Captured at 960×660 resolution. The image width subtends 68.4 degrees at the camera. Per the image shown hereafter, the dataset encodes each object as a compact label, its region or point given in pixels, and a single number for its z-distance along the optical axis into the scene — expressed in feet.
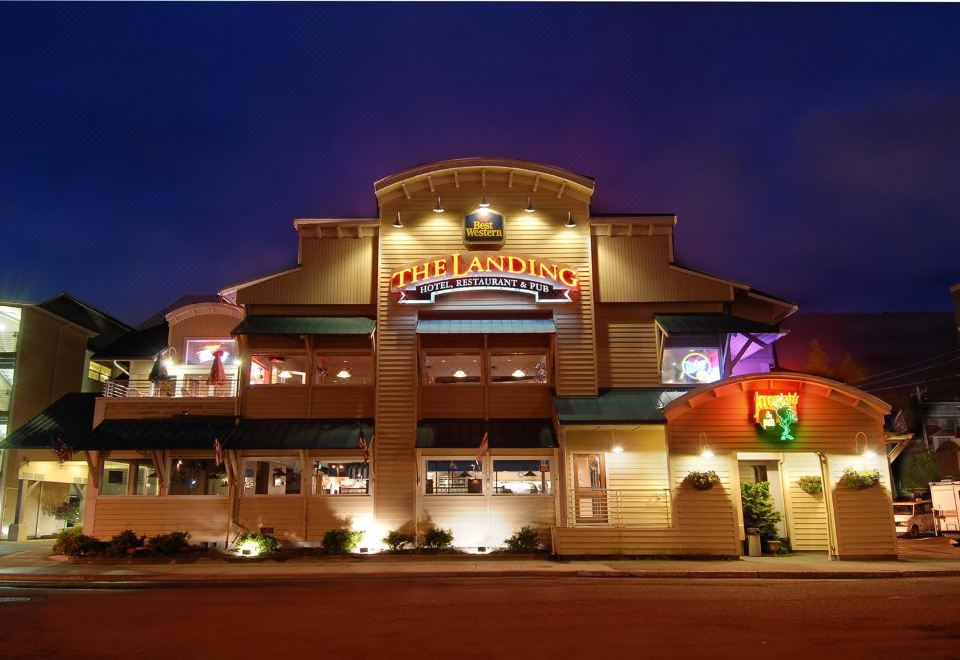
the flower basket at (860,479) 67.72
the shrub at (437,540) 70.44
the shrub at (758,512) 71.61
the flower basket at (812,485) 74.18
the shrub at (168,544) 69.15
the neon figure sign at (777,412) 69.21
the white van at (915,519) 95.45
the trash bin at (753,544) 70.57
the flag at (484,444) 71.00
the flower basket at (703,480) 68.33
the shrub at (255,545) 69.72
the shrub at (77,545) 68.59
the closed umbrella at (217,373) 80.23
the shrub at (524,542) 70.33
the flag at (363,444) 72.13
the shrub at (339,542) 70.23
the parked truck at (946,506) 92.43
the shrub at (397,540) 70.49
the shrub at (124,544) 68.85
